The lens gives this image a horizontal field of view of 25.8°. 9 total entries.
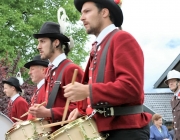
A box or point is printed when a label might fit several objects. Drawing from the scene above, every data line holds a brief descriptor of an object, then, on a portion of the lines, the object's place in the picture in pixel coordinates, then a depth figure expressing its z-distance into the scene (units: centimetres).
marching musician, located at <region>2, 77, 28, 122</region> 734
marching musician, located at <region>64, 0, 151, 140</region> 276
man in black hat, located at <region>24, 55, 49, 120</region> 628
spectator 1023
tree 1727
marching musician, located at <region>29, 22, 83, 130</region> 401
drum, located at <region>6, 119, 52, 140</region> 396
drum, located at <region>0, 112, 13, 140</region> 613
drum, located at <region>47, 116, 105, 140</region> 280
